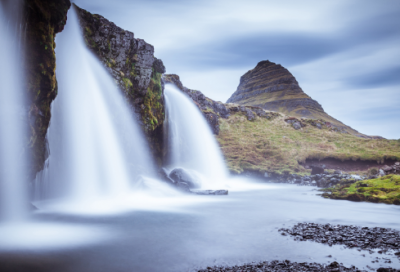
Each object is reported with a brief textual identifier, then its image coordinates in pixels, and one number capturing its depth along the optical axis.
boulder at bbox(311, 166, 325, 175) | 36.53
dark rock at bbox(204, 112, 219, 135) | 46.09
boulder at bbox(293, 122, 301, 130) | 61.47
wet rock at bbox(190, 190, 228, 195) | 21.33
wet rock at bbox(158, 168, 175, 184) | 23.26
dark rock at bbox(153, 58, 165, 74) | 26.67
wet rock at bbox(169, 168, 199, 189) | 23.64
